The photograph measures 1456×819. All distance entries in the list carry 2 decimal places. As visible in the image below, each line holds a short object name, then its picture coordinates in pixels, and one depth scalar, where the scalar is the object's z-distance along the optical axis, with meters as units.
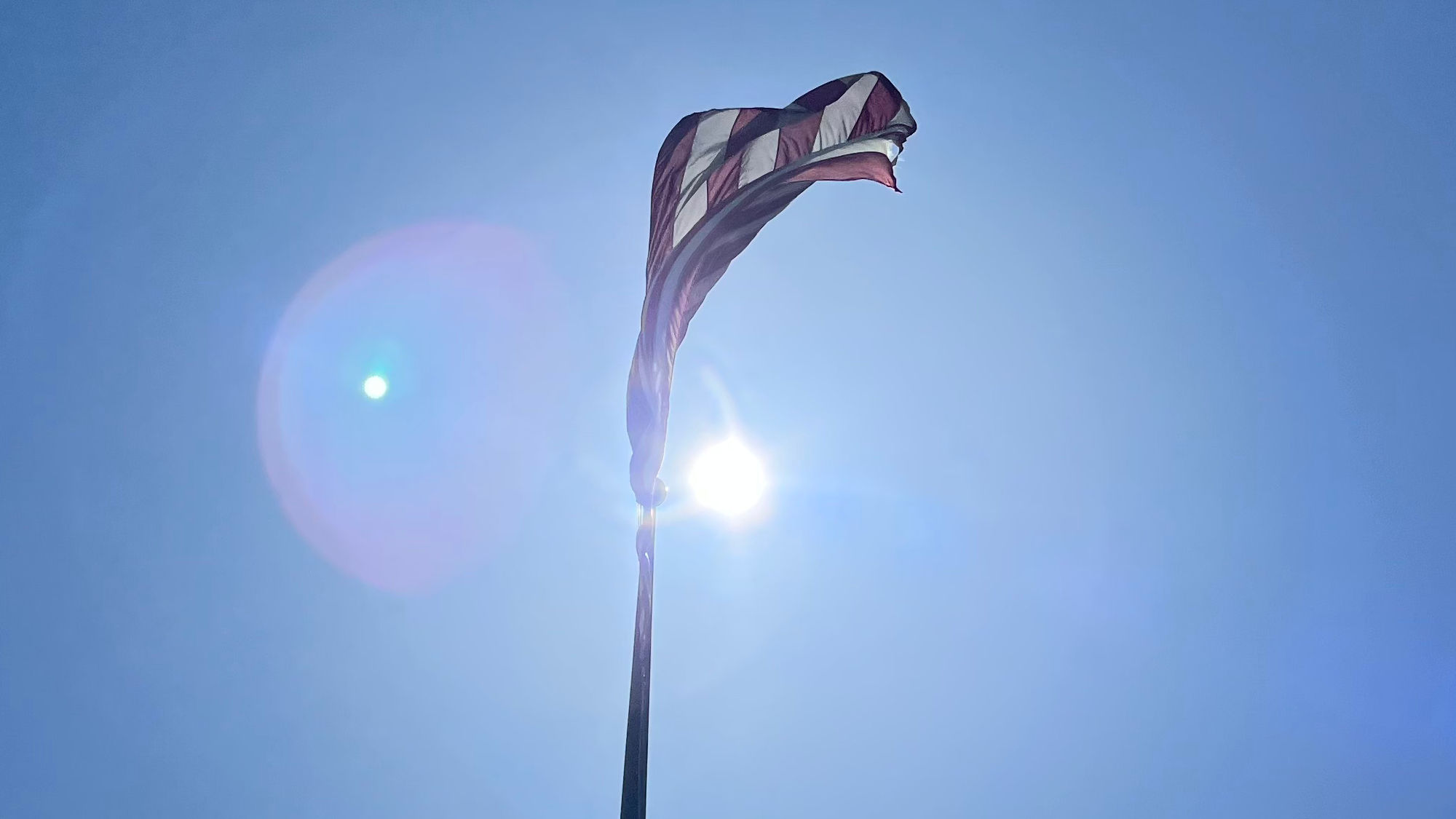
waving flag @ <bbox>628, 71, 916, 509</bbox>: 7.30
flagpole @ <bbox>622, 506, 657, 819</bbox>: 4.73
